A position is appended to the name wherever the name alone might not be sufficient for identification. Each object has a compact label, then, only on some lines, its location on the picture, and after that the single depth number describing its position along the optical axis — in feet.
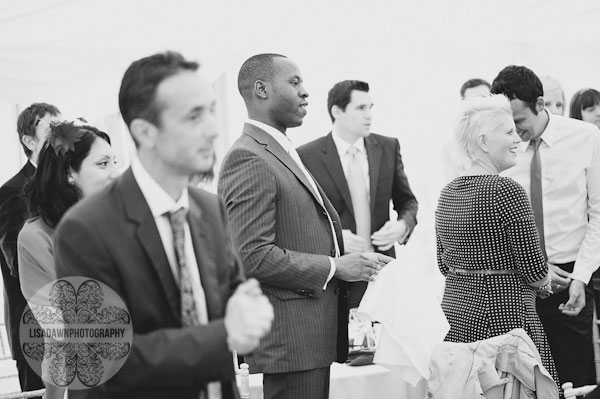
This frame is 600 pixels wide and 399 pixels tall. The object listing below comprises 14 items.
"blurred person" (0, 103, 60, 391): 12.75
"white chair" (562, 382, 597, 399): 9.07
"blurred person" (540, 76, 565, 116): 17.04
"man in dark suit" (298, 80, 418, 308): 16.60
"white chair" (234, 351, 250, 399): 10.56
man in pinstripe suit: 9.76
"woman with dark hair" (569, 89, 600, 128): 19.17
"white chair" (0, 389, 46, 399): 10.32
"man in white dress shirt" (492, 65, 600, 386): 12.33
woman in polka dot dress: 10.40
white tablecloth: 11.67
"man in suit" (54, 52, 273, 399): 5.37
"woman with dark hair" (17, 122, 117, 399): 9.45
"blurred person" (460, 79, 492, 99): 19.54
